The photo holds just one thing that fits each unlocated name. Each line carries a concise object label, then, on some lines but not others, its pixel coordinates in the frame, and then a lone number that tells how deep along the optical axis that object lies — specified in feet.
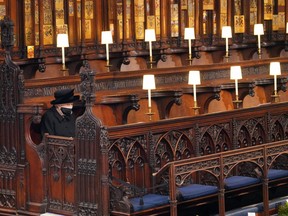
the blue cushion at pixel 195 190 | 38.88
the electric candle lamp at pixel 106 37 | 55.72
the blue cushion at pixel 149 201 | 37.22
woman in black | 40.37
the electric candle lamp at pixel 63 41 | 52.52
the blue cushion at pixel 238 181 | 40.88
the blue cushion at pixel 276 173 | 42.62
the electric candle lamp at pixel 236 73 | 51.11
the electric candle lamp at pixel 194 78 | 48.85
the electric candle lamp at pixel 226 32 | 62.34
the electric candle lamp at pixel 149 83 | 47.37
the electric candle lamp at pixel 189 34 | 60.32
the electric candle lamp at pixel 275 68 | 52.85
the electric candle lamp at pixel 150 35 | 58.44
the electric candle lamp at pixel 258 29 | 64.49
